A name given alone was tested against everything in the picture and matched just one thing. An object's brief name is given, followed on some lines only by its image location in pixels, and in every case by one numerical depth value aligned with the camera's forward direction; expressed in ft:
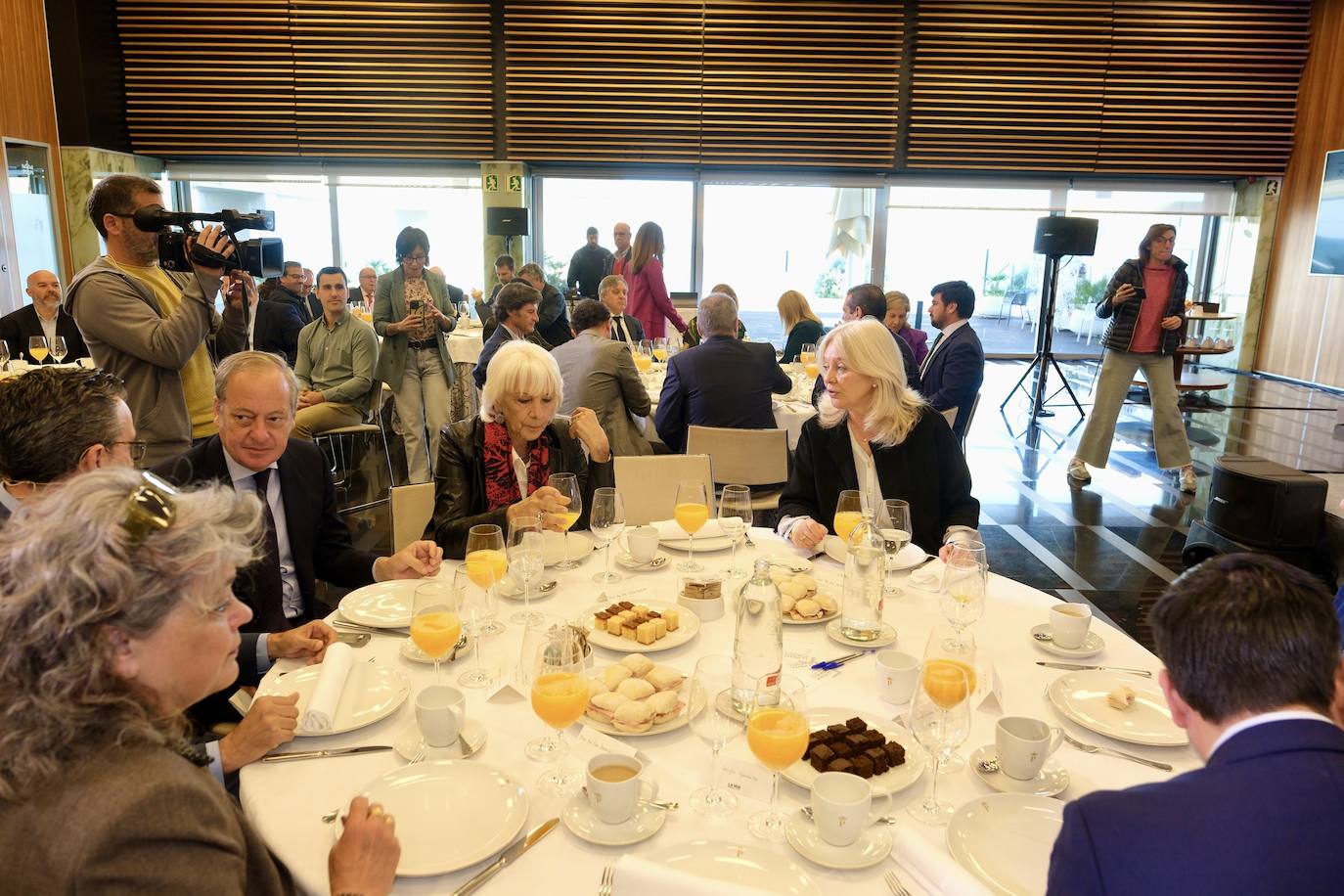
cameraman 10.16
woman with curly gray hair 3.08
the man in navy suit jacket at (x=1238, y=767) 2.96
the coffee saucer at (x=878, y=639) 6.23
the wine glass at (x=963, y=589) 6.00
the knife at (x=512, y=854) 3.86
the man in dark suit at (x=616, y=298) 21.75
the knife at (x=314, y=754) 4.87
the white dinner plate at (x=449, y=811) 4.04
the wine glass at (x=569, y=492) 7.75
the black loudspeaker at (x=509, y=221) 32.04
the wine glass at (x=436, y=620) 5.52
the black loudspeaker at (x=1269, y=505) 14.49
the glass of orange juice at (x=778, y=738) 4.18
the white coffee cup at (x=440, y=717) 4.84
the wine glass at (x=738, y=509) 7.70
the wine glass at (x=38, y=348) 16.75
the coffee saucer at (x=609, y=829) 4.12
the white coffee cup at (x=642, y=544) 7.72
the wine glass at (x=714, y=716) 4.47
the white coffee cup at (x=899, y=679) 5.43
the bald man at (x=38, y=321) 19.65
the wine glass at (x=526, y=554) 6.63
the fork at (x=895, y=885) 3.85
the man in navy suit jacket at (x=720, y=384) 14.82
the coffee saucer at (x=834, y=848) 3.97
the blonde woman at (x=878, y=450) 9.65
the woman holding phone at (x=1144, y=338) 21.57
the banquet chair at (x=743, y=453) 13.01
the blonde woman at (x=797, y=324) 22.43
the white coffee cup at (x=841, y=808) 4.00
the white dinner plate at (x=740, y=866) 3.81
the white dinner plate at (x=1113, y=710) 5.08
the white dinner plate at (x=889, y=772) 4.48
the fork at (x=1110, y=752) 4.87
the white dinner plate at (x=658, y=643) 5.98
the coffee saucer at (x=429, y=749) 4.88
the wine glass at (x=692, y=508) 7.62
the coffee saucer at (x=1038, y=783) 4.58
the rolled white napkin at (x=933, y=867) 3.48
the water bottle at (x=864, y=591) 6.21
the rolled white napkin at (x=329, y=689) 5.02
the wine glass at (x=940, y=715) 4.50
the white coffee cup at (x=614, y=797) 4.10
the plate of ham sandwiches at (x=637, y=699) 5.02
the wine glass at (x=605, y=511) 7.82
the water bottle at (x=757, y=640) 4.85
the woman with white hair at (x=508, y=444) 9.19
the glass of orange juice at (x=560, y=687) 4.54
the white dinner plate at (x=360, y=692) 5.18
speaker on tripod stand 26.16
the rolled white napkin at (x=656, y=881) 3.21
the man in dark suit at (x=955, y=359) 18.16
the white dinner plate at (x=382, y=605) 6.55
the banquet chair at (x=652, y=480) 10.51
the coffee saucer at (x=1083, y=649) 6.16
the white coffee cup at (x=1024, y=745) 4.56
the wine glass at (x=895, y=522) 7.39
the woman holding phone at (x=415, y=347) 19.70
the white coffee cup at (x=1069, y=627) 6.21
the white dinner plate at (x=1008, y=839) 3.95
